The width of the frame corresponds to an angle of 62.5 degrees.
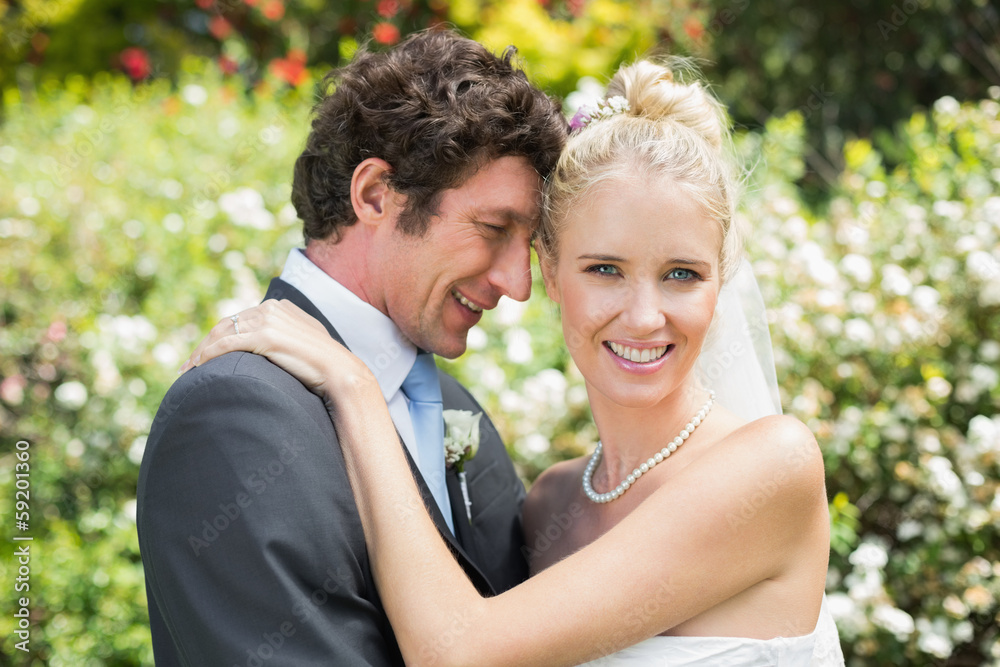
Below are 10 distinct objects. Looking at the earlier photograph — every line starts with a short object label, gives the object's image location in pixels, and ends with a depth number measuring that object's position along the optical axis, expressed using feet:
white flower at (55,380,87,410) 12.78
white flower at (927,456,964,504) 10.64
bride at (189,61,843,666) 5.95
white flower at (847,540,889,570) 10.25
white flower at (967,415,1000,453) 10.68
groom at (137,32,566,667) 5.35
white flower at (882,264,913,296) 12.29
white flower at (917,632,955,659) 10.11
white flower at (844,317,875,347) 12.19
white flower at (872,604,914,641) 10.06
